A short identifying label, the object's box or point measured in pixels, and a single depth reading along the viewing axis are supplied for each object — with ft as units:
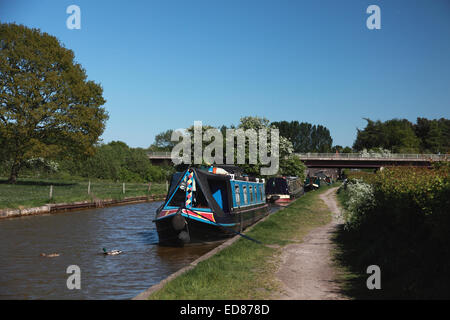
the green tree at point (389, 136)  356.79
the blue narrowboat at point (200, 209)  53.01
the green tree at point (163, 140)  468.34
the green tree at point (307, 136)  449.06
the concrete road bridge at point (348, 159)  260.21
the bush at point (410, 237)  22.77
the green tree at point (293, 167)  202.41
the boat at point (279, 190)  128.26
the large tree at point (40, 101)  124.98
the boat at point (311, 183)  212.02
